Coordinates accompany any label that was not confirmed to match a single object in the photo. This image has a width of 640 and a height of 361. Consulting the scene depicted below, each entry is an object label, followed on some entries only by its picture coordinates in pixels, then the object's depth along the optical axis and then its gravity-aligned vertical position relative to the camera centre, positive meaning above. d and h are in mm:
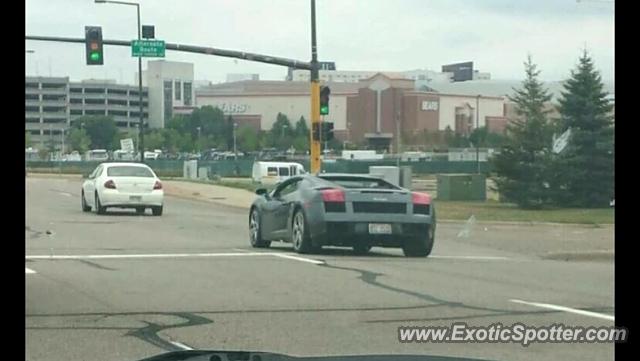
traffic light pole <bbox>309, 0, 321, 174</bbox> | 32125 +885
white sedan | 27828 -1320
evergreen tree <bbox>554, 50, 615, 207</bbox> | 37219 -180
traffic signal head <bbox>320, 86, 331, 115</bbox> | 32125 +1133
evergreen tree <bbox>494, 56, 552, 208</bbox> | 37531 -496
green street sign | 32125 +2600
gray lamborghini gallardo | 17438 -1251
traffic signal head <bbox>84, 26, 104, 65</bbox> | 31594 +2696
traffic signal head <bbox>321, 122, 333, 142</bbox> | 32281 +215
